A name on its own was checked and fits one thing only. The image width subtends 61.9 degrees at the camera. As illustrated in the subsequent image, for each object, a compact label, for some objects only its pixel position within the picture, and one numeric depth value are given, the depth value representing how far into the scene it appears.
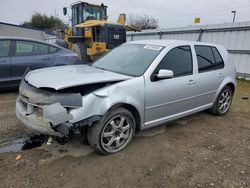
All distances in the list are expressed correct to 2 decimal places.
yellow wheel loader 9.85
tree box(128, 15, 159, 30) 43.10
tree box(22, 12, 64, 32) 43.97
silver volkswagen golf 2.62
